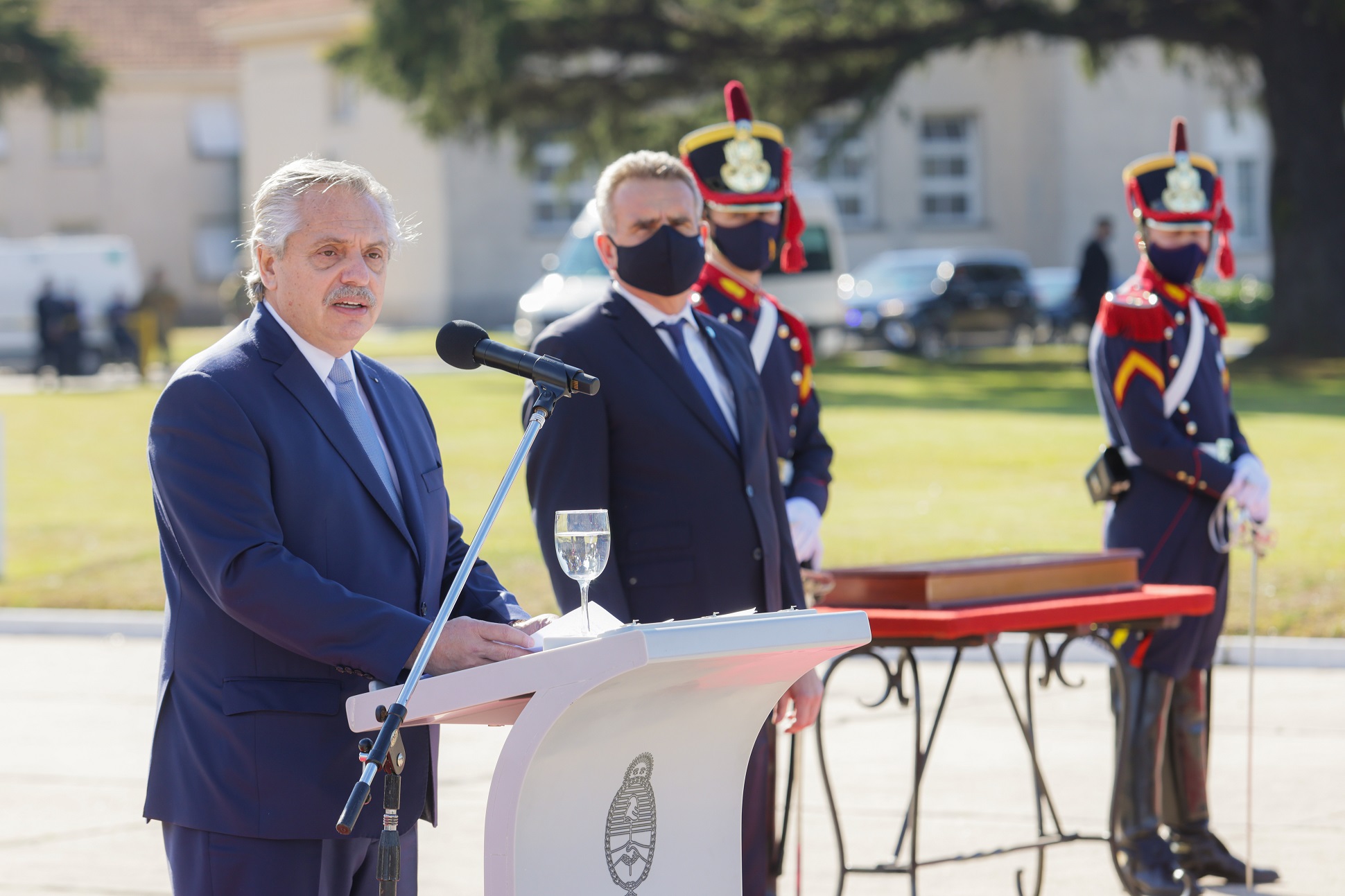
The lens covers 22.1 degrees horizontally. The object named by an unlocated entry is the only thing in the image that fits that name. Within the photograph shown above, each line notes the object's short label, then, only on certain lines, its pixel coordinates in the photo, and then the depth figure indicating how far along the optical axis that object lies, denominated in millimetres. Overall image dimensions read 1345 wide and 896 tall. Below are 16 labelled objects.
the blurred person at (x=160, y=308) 60314
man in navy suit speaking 5998
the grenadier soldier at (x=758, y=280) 10198
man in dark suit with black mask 8672
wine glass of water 6500
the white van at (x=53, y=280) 65187
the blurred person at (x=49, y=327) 58192
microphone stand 5429
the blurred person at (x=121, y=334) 61563
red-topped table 9345
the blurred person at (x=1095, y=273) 49478
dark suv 63237
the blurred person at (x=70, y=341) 59167
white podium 5636
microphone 6109
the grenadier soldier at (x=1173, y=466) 11122
